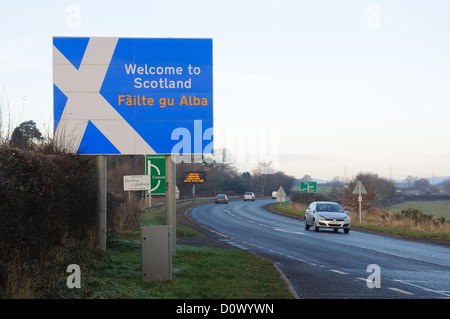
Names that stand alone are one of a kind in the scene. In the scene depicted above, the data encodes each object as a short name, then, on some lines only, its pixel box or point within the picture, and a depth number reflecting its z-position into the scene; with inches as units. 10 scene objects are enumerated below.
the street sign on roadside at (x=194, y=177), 3390.7
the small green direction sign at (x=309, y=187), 2513.5
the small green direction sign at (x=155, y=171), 1036.5
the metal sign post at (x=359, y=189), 1367.1
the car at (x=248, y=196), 4035.4
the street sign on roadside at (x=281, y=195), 2390.5
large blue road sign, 563.8
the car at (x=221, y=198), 3378.4
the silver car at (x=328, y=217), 1172.5
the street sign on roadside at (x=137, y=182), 1004.6
